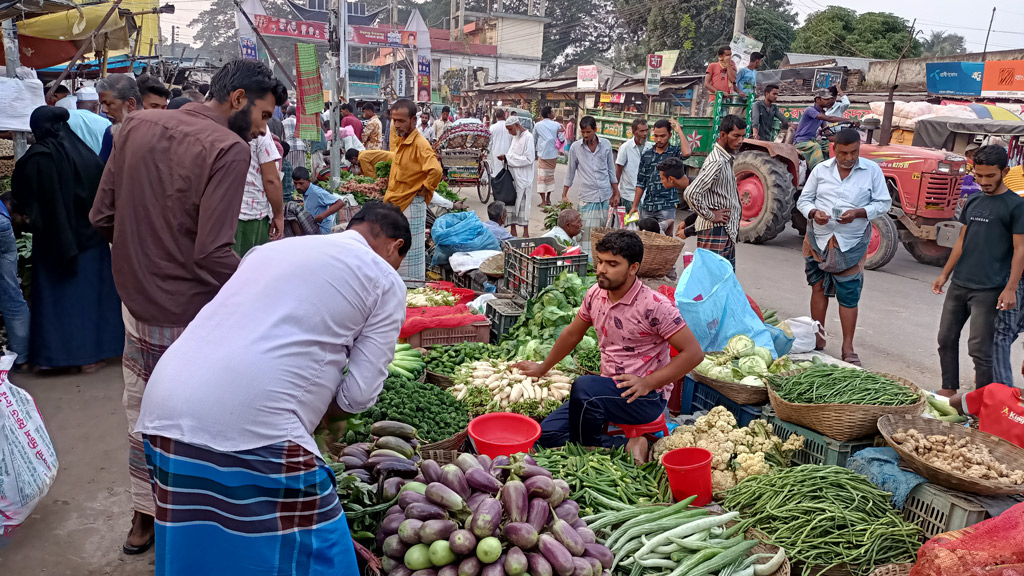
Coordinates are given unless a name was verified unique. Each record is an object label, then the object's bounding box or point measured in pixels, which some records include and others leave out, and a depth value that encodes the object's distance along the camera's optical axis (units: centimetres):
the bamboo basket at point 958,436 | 302
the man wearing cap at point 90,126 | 521
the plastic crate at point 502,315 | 567
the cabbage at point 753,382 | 417
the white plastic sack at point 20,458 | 309
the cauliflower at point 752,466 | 348
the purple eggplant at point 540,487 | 247
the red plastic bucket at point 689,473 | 313
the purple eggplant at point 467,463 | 259
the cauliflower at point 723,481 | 350
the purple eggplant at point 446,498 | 236
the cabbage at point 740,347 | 454
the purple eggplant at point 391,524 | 236
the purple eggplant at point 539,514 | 236
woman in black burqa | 467
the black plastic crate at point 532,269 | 573
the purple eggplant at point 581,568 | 225
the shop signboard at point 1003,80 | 1830
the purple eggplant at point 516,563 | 217
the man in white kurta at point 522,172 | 1098
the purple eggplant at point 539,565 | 218
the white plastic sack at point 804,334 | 551
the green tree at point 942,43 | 5290
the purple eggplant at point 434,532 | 227
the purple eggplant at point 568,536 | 232
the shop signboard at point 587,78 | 2850
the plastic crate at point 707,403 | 421
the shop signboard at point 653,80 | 1892
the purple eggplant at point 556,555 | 221
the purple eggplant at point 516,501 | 235
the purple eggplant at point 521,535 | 225
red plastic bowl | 345
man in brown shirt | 272
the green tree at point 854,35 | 2989
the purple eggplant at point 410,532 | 229
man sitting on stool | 356
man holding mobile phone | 580
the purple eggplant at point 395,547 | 230
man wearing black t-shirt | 475
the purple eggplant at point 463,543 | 221
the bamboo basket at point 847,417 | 359
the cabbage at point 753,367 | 430
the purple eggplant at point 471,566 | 219
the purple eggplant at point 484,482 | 248
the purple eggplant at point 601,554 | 238
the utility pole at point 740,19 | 2062
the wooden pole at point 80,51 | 693
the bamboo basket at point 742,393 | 416
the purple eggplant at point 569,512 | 248
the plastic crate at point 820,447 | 363
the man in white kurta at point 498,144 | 1315
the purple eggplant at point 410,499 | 243
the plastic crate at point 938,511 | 298
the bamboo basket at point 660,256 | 610
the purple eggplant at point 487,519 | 224
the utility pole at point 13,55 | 558
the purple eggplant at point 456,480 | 245
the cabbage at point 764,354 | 452
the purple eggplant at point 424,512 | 235
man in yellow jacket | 643
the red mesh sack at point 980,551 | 244
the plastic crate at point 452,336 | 513
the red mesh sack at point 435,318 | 507
